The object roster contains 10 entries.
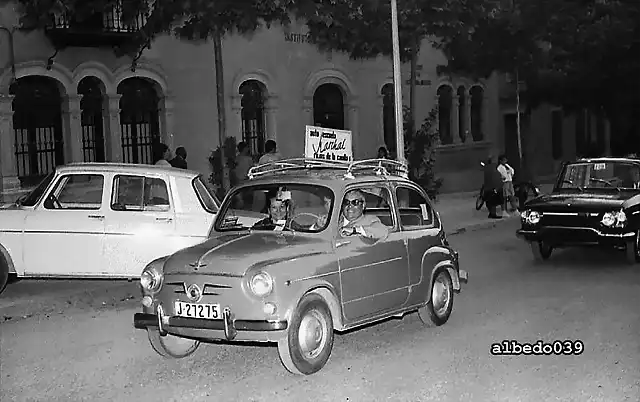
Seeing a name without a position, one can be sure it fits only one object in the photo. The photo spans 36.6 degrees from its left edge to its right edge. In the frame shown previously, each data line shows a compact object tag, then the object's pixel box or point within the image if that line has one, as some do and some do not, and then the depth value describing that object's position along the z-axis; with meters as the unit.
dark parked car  13.09
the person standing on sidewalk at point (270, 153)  17.05
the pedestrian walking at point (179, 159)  17.09
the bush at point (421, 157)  22.58
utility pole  18.31
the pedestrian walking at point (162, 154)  16.39
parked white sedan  11.30
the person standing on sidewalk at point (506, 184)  22.14
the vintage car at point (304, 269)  7.36
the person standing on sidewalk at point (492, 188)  21.66
